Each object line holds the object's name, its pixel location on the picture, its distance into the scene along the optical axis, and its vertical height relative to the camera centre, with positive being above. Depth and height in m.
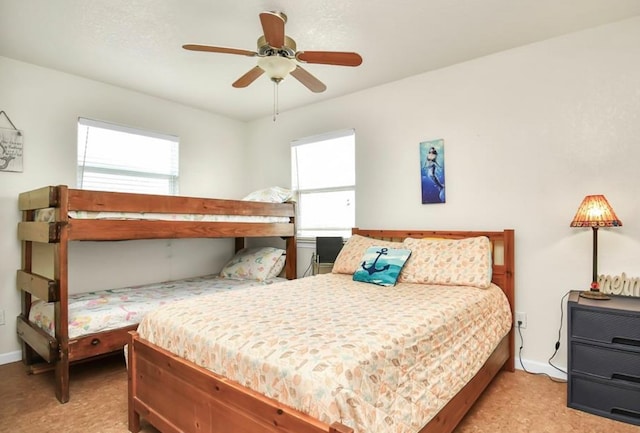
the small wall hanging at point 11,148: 2.72 +0.58
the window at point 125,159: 3.17 +0.60
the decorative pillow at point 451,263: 2.44 -0.33
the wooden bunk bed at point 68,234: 2.23 -0.10
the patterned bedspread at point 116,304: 2.39 -0.65
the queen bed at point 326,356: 1.15 -0.56
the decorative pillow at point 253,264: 3.61 -0.48
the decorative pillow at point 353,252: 2.95 -0.29
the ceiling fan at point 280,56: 1.86 +0.94
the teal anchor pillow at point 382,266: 2.56 -0.36
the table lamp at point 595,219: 2.12 -0.02
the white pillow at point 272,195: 3.72 +0.26
